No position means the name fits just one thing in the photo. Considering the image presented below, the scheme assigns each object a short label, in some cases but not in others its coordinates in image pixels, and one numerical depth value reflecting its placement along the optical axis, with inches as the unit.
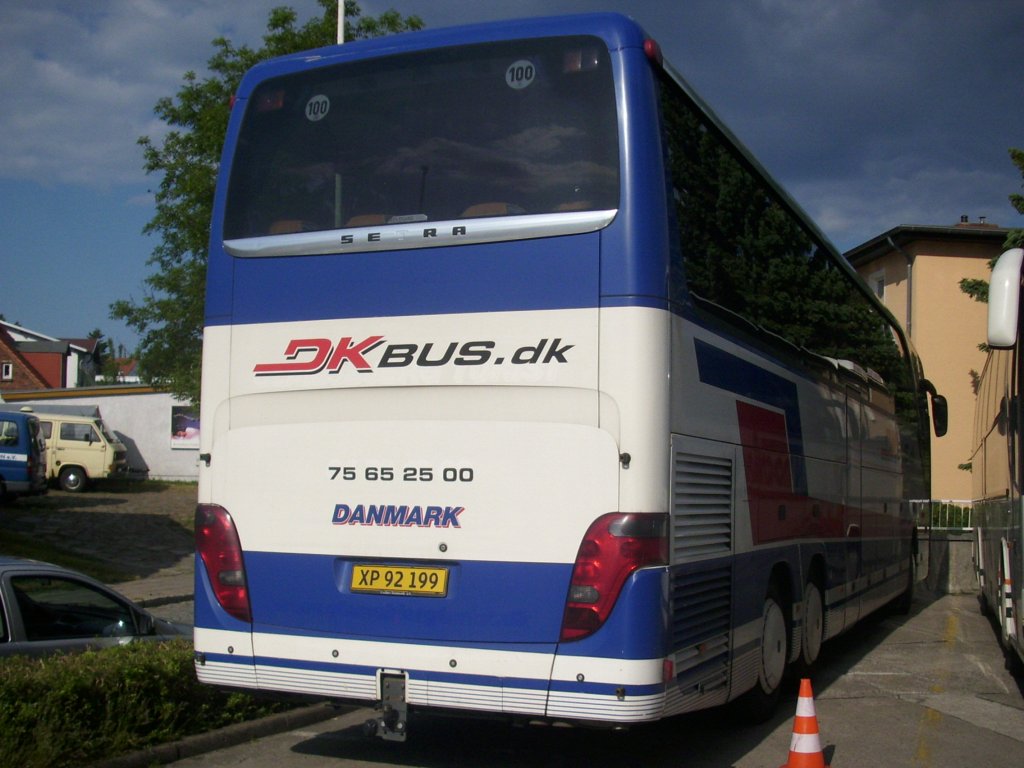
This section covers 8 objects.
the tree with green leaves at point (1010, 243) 967.0
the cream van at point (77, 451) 1441.9
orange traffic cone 245.3
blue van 1104.8
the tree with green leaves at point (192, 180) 1063.6
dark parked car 291.0
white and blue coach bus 235.8
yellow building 1439.5
